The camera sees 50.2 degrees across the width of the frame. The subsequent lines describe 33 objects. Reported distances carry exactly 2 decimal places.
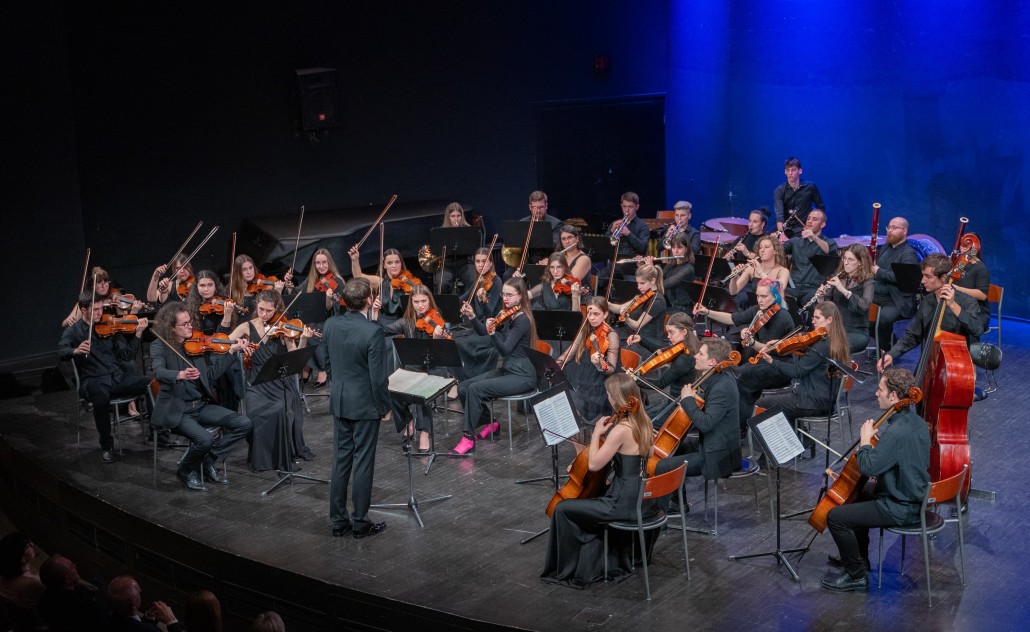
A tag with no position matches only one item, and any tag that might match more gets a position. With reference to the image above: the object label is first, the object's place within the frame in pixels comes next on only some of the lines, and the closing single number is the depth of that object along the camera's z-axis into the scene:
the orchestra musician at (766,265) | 9.49
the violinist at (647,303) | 8.83
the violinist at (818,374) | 7.44
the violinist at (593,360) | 7.89
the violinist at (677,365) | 7.46
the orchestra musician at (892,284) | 9.65
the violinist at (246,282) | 9.34
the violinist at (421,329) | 8.23
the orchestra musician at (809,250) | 10.09
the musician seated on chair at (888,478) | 5.72
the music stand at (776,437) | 5.88
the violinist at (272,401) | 7.85
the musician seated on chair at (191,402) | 7.55
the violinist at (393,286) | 9.66
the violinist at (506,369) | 8.19
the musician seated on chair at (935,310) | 8.24
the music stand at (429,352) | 7.38
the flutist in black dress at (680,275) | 10.22
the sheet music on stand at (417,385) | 6.89
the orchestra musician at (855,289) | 9.10
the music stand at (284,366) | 7.09
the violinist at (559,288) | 9.42
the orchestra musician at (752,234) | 10.45
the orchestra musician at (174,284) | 9.53
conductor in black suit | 6.50
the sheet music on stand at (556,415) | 6.34
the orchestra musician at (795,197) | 11.62
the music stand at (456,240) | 10.41
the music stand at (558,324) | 7.98
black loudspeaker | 11.82
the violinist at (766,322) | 8.07
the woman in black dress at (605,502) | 5.93
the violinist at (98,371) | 8.19
